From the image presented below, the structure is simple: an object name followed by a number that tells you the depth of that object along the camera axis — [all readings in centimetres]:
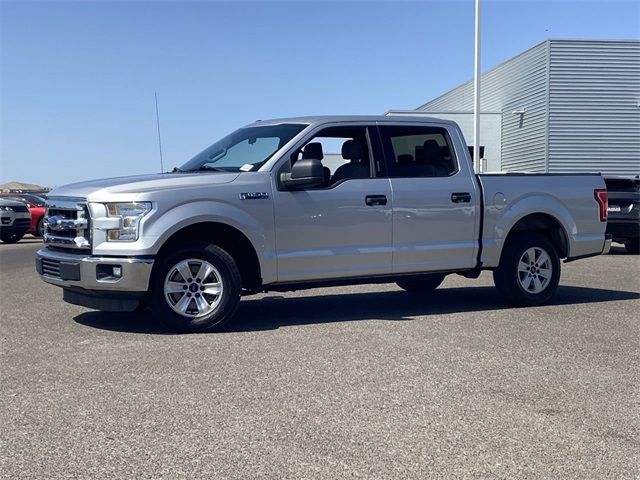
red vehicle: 2325
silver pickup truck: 655
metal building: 2961
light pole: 2255
